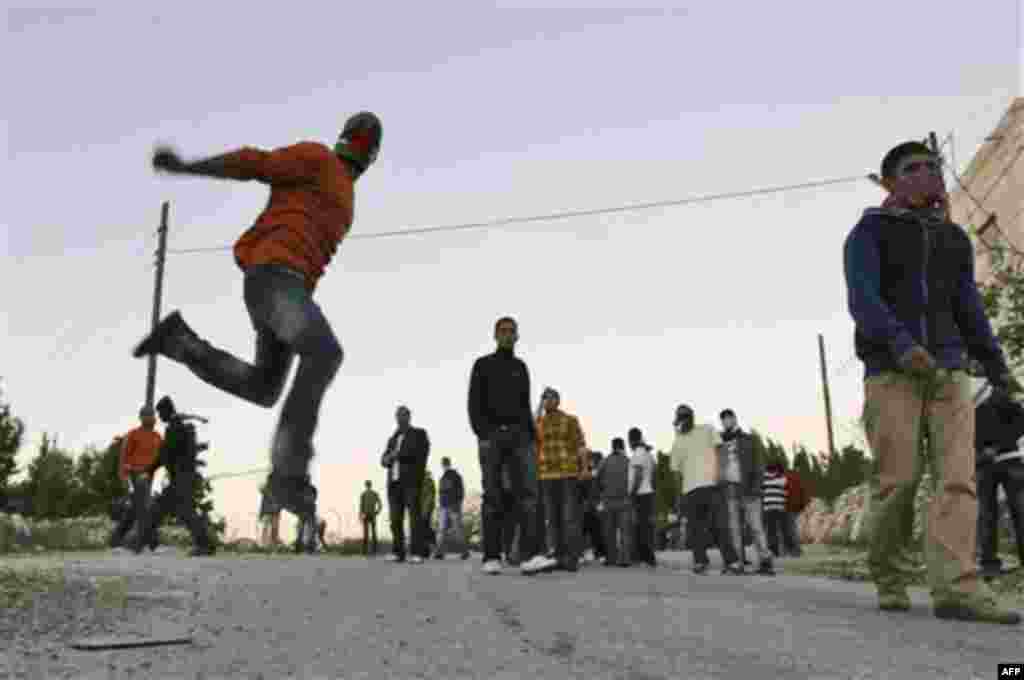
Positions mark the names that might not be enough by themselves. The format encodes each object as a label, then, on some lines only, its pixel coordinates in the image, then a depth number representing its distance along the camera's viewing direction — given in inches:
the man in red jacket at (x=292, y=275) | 157.9
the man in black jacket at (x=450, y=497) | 716.0
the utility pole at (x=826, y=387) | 1615.7
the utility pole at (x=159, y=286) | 1079.0
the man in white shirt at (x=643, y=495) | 507.8
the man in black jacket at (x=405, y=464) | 466.6
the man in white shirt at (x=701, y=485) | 433.1
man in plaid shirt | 402.9
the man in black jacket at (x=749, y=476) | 442.6
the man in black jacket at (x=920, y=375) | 209.5
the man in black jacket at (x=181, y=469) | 486.6
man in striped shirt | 641.0
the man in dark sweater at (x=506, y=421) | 340.5
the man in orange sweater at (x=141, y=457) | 515.2
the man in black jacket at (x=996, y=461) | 349.7
